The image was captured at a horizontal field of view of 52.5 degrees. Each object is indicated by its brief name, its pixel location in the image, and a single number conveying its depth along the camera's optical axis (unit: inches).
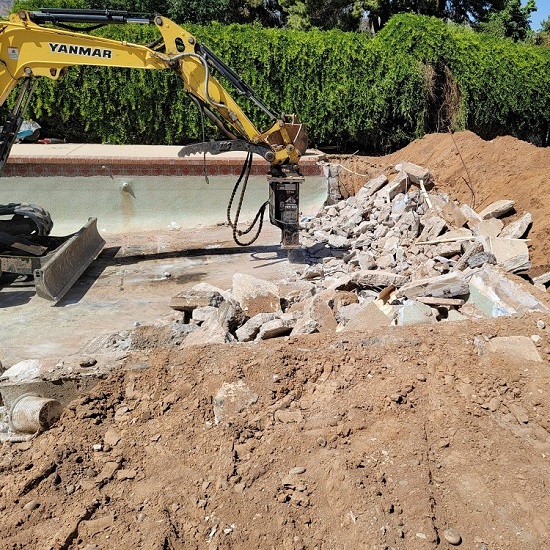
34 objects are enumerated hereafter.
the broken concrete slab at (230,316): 200.7
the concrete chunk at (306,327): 192.4
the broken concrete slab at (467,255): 244.5
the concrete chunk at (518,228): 271.1
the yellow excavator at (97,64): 269.6
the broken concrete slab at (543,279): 228.8
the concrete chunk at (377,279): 236.4
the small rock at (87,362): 162.9
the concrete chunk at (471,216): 294.4
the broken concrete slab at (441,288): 211.5
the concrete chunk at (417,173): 356.2
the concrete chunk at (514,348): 155.3
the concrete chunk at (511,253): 228.5
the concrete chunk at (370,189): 384.1
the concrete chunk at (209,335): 187.6
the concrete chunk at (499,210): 300.0
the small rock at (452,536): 103.8
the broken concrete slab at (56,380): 157.3
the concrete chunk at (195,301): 227.8
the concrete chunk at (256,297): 224.4
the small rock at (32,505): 116.8
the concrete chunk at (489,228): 280.8
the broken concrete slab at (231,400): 142.6
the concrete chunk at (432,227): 290.5
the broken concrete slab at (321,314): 195.7
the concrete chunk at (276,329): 193.2
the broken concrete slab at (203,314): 218.3
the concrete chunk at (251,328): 194.4
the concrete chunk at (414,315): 191.2
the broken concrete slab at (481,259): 238.4
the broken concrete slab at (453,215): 298.0
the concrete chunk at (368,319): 187.9
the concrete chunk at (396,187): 363.3
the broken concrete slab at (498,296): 196.4
